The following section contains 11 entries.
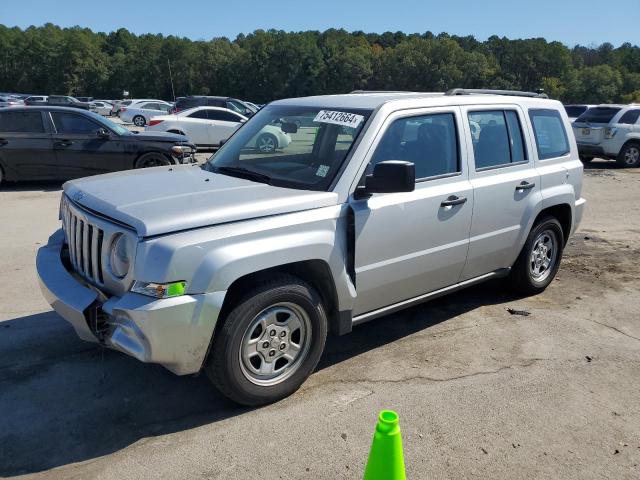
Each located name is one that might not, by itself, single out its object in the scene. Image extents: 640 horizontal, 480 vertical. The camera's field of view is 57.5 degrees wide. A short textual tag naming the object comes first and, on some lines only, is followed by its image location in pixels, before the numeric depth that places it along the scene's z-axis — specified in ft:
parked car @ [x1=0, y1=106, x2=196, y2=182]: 36.50
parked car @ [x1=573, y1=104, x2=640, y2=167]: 52.90
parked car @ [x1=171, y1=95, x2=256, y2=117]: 75.82
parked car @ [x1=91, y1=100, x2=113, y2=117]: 160.43
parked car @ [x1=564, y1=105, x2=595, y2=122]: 75.43
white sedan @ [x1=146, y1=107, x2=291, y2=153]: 58.23
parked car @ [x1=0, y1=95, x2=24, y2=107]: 157.28
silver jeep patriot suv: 10.44
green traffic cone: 7.42
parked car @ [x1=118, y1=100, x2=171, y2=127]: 110.52
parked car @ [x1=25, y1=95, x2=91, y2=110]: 145.77
